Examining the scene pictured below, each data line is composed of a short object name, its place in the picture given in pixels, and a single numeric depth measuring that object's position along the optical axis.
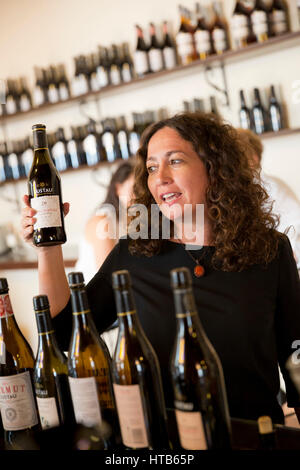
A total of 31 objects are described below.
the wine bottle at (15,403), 0.88
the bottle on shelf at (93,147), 3.79
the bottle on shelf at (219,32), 3.19
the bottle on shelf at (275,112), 3.19
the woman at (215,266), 1.12
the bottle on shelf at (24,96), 4.14
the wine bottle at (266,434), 0.68
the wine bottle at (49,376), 0.85
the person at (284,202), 2.30
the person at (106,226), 2.40
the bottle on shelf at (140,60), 3.47
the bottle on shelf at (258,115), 3.22
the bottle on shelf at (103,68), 3.65
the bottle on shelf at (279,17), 3.00
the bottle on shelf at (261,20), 3.01
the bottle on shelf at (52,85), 3.93
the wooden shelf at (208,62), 2.98
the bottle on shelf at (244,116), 3.27
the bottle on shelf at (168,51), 3.38
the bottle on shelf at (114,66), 3.63
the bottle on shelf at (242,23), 3.10
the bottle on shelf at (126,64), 3.62
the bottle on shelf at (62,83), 3.94
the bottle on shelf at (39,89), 4.01
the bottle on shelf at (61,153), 3.94
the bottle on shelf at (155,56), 3.40
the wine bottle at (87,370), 0.78
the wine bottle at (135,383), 0.72
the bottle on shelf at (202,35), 3.21
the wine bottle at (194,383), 0.68
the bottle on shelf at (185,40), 3.27
